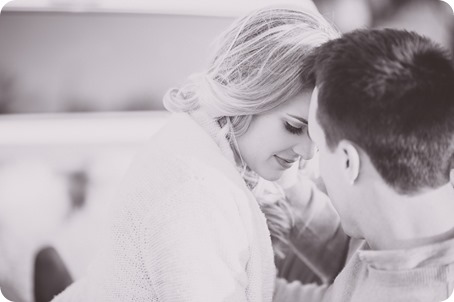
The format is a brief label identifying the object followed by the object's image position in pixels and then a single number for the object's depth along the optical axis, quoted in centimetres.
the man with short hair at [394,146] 83
